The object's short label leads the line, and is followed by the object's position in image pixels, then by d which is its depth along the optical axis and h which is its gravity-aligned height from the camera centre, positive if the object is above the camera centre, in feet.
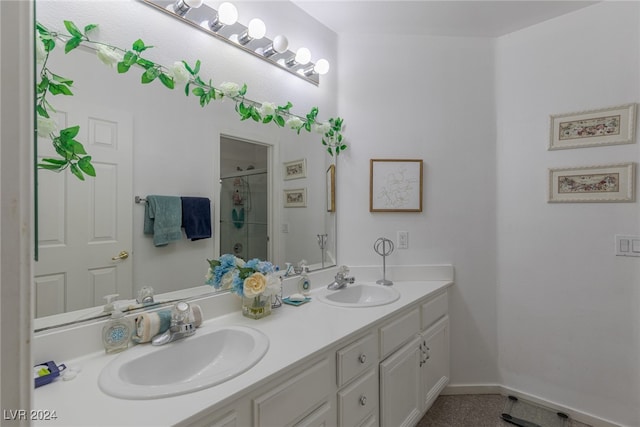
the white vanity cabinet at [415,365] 4.37 -2.63
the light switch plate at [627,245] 5.16 -0.58
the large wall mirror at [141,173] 3.06 +0.53
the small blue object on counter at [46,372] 2.51 -1.45
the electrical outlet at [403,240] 6.45 -0.62
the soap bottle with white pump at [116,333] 3.06 -1.31
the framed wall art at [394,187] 6.43 +0.56
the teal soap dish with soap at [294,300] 4.71 -1.48
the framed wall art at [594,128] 5.21 +1.63
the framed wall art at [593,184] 5.21 +0.56
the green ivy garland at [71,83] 2.88 +1.70
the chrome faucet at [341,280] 5.63 -1.36
